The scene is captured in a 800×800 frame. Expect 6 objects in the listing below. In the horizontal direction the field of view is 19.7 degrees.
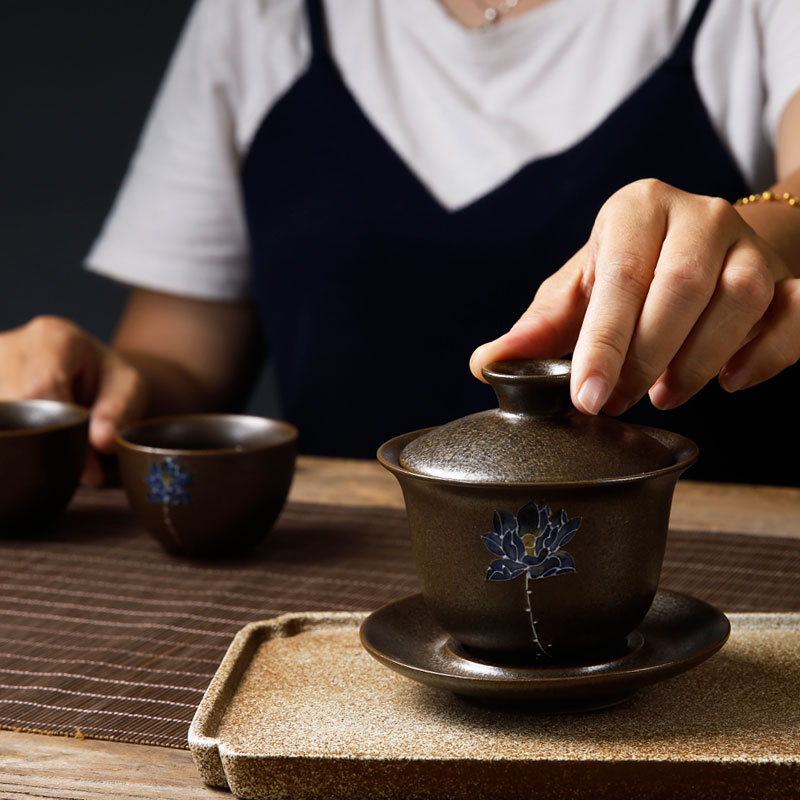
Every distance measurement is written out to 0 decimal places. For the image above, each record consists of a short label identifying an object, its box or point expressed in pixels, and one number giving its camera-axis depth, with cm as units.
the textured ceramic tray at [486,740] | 63
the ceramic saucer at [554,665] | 64
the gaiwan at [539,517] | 64
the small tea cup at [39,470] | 87
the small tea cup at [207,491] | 83
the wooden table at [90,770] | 64
